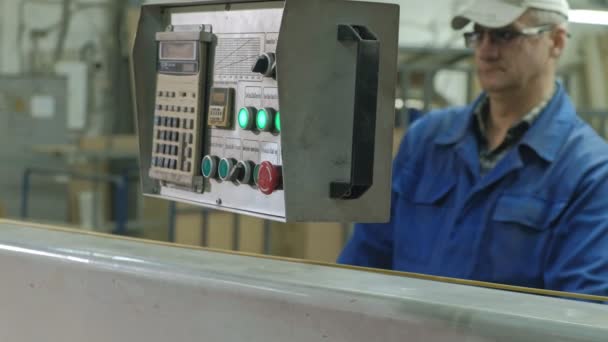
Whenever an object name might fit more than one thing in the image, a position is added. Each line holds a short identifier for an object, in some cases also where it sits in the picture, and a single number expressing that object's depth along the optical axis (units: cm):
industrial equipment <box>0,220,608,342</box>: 176
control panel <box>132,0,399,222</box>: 190
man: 286
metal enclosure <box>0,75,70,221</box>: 875
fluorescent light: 560
